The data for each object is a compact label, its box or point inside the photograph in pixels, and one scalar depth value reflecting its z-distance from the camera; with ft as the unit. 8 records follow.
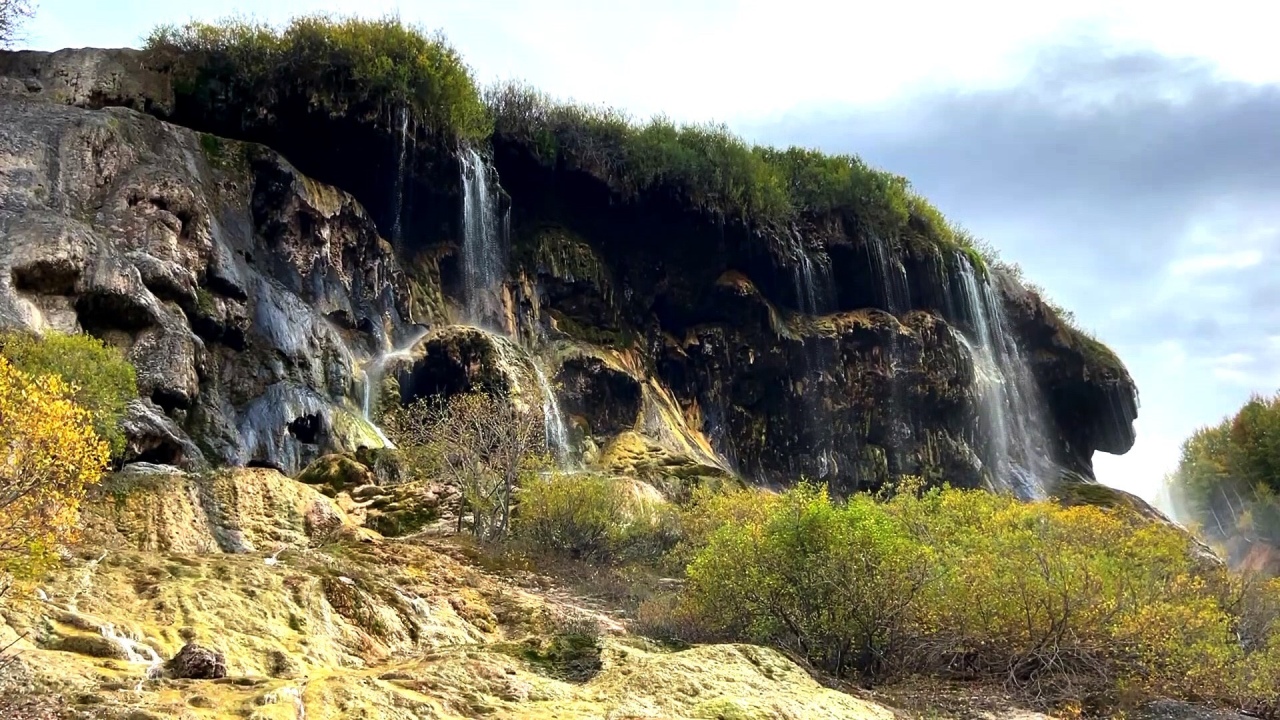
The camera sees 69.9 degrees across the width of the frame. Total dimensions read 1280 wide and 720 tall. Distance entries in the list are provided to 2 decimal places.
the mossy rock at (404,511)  81.92
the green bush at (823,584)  47.73
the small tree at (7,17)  138.25
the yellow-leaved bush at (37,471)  31.14
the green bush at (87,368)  62.08
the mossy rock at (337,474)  86.58
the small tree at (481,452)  85.51
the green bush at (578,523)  83.10
